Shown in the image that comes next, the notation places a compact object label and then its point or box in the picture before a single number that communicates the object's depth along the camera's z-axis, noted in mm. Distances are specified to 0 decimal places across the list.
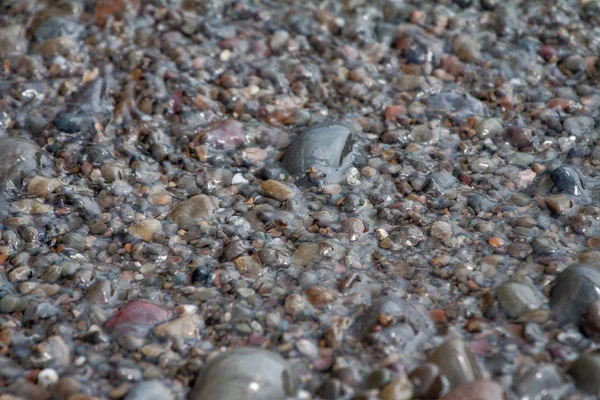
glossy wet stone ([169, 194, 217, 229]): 6133
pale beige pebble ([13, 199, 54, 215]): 6208
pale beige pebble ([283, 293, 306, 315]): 5199
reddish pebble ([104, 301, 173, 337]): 5059
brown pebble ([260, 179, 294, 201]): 6379
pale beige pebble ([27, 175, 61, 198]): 6383
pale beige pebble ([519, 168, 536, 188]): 6492
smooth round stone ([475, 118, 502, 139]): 7098
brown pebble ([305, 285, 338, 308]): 5270
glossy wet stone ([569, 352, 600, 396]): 4500
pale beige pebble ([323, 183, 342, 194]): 6477
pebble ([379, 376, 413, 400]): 4473
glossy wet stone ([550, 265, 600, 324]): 4980
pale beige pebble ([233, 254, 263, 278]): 5602
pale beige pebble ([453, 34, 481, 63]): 8148
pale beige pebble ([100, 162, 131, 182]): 6602
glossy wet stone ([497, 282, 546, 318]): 5086
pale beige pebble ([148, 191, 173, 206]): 6355
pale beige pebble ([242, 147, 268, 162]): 6902
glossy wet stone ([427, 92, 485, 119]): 7410
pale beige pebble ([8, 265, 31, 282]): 5532
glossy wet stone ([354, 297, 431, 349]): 4898
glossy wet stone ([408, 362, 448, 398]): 4531
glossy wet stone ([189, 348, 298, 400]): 4398
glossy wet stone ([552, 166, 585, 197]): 6246
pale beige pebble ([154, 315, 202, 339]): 5020
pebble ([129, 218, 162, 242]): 5977
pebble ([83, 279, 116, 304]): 5332
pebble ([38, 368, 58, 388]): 4648
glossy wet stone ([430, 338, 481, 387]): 4578
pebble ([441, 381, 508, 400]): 4383
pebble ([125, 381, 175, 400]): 4484
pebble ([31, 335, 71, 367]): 4801
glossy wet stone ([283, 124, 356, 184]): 6621
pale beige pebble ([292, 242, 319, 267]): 5719
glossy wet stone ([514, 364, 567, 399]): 4527
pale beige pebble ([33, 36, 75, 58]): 8047
